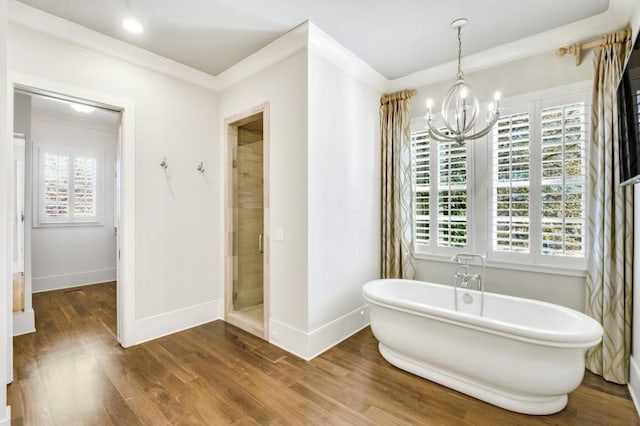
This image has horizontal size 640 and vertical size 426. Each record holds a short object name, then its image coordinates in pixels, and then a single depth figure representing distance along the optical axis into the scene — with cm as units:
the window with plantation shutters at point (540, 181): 262
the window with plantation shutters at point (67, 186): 484
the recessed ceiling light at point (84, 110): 419
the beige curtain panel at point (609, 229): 229
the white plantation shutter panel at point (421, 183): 346
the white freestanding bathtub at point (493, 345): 188
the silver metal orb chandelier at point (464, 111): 222
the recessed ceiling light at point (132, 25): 252
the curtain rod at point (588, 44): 233
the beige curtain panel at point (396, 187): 354
